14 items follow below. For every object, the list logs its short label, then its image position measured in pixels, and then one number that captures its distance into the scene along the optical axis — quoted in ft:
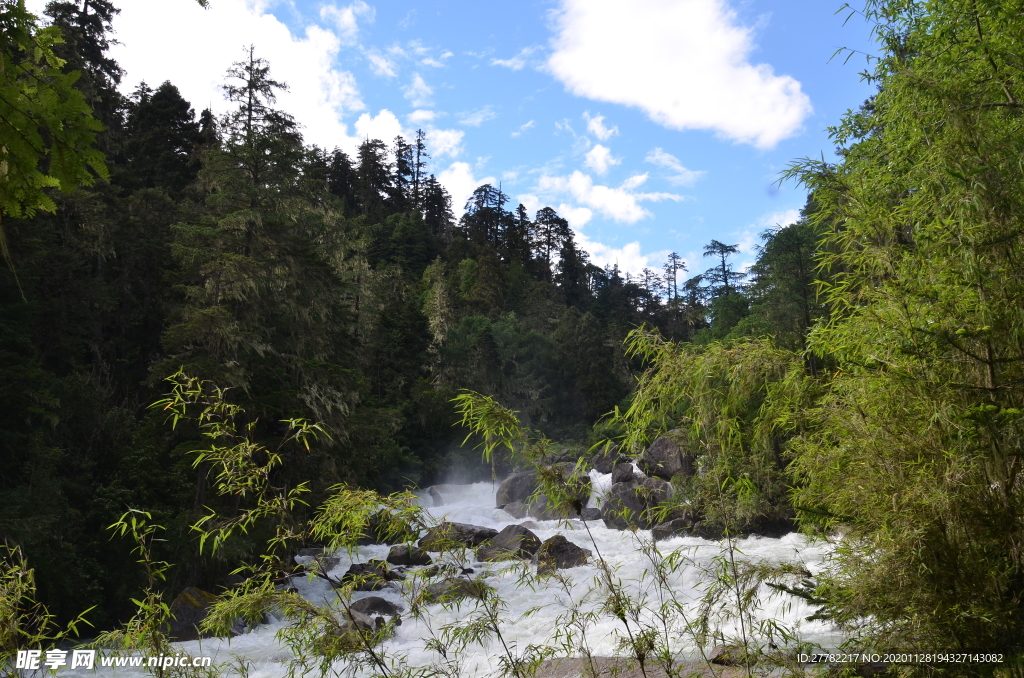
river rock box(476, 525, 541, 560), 46.78
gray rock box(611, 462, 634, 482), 72.49
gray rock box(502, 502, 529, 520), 75.10
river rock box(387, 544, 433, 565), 50.48
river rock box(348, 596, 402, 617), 36.52
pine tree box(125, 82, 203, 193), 65.05
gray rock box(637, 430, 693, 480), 64.41
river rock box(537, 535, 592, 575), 42.08
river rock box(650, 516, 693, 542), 53.97
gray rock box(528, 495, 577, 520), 69.29
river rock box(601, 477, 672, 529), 57.19
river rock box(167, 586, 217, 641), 33.42
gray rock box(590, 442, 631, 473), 80.74
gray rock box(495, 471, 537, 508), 80.84
